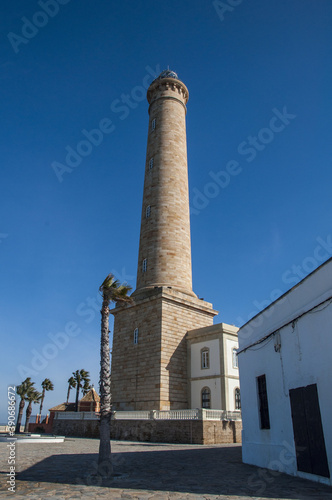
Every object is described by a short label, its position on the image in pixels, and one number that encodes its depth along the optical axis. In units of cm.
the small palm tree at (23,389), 4128
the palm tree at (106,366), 892
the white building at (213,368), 2156
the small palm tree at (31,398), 4103
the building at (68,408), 3609
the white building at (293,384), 748
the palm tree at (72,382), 4478
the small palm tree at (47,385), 4823
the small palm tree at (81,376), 4381
